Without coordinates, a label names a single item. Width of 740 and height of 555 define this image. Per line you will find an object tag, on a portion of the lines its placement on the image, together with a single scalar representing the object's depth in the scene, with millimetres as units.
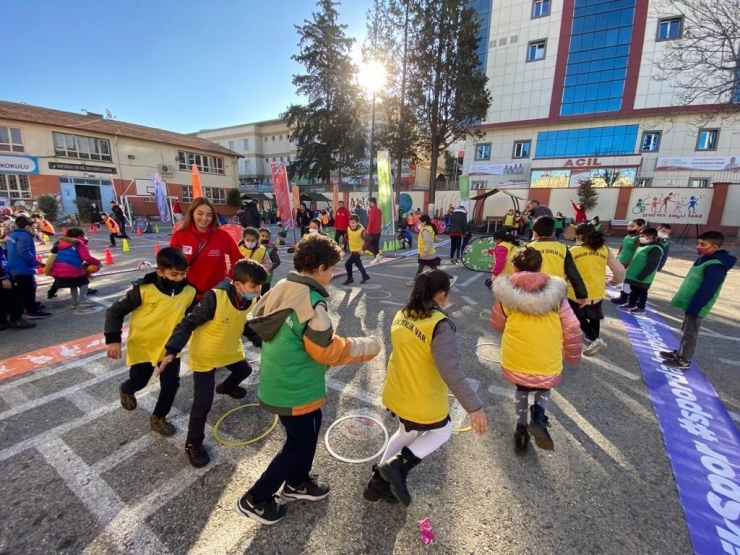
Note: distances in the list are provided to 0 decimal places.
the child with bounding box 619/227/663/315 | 6137
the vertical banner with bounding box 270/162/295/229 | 12484
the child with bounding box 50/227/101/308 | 5926
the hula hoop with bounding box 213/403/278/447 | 2815
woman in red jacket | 3447
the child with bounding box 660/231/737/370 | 3938
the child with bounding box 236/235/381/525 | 1880
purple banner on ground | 2164
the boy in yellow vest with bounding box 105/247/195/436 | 2689
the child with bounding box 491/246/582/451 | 2639
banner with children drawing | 19219
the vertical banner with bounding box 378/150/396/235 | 12867
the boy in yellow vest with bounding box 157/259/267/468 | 2471
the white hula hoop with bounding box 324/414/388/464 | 2668
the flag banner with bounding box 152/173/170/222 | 20203
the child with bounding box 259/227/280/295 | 5684
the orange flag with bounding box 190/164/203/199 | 10438
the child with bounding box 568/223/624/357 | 4469
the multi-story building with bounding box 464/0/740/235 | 24422
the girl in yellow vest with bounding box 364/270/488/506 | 1980
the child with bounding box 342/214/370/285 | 8305
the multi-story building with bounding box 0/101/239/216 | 23828
